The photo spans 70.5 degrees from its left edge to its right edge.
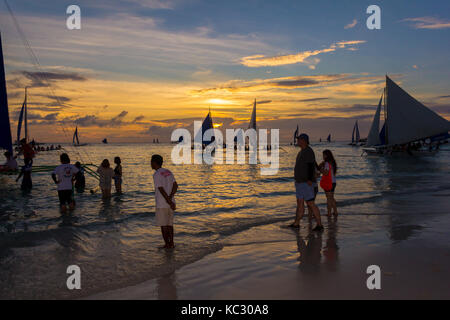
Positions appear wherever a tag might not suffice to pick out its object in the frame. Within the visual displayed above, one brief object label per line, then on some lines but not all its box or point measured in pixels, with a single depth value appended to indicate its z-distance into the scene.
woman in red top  9.04
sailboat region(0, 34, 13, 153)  16.11
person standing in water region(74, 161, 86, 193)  16.70
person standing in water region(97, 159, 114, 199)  13.59
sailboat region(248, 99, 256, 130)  61.66
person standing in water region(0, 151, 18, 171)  17.62
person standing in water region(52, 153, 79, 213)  10.48
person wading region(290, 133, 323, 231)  7.81
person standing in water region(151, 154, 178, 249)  6.50
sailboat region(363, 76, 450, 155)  37.81
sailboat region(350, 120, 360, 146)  126.25
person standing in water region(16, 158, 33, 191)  16.92
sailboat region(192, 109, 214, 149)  71.79
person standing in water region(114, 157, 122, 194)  15.54
